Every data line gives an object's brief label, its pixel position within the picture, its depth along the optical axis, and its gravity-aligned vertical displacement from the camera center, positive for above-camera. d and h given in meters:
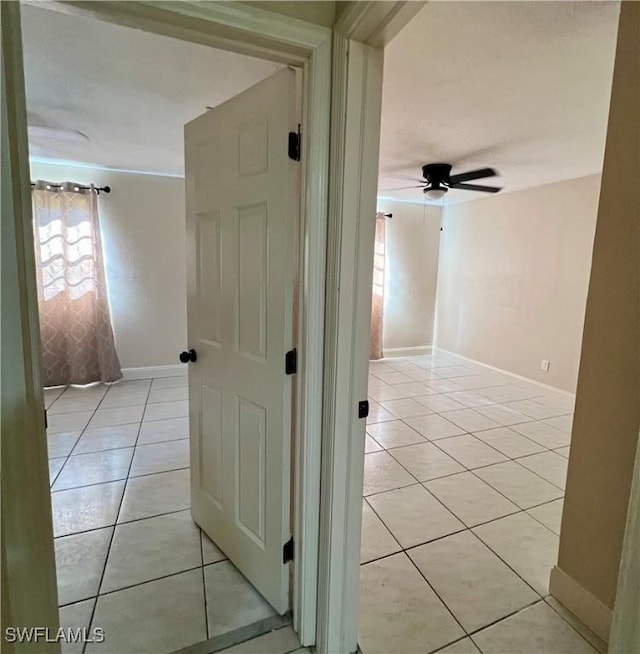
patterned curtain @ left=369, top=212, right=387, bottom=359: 5.36 -0.12
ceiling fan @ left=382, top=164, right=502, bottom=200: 3.45 +0.88
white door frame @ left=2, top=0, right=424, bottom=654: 1.04 +0.09
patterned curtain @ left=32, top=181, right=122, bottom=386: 3.82 -0.19
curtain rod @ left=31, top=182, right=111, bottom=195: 3.78 +0.80
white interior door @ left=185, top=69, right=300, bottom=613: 1.32 -0.16
